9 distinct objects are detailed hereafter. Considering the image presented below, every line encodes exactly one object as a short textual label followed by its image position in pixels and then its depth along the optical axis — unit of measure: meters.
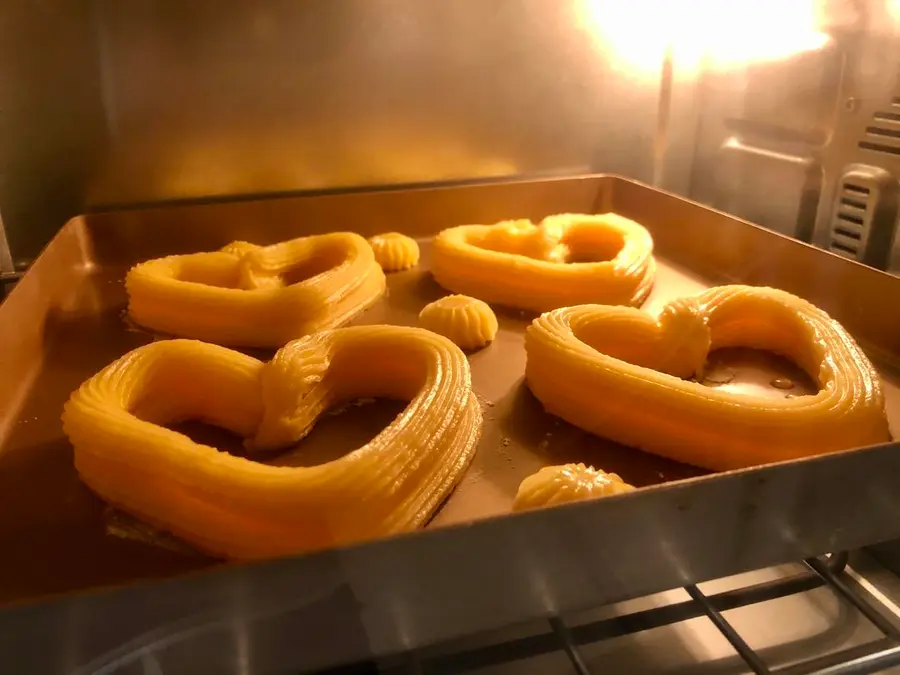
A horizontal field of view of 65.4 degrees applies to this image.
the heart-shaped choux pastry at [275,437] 0.16
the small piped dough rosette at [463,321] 0.25
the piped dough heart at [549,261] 0.27
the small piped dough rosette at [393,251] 0.31
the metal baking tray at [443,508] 0.12
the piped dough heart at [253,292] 0.25
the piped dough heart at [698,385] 0.19
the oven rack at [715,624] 0.15
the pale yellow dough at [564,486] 0.16
